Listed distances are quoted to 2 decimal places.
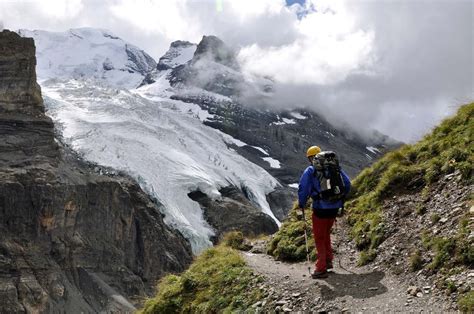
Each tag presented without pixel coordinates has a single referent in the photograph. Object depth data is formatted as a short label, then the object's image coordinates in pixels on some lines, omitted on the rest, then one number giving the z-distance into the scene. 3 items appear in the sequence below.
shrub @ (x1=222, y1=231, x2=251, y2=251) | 18.97
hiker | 12.11
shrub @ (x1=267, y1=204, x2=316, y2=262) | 15.67
